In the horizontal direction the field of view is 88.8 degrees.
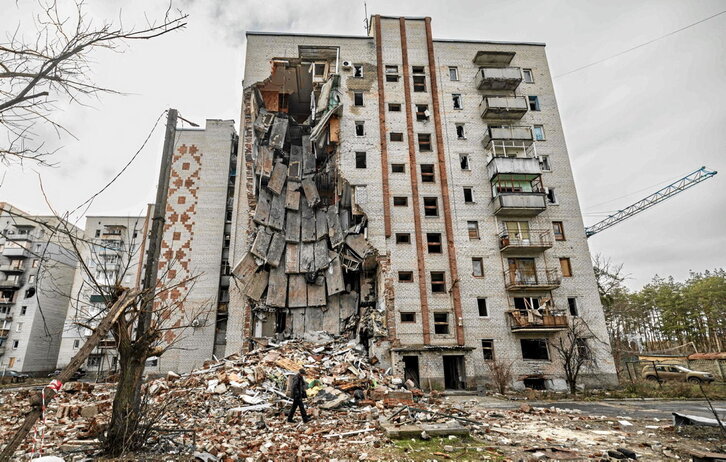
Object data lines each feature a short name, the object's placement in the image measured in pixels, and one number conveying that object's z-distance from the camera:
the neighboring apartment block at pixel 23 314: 43.56
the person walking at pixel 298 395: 11.32
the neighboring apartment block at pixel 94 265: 39.02
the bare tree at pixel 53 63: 4.66
